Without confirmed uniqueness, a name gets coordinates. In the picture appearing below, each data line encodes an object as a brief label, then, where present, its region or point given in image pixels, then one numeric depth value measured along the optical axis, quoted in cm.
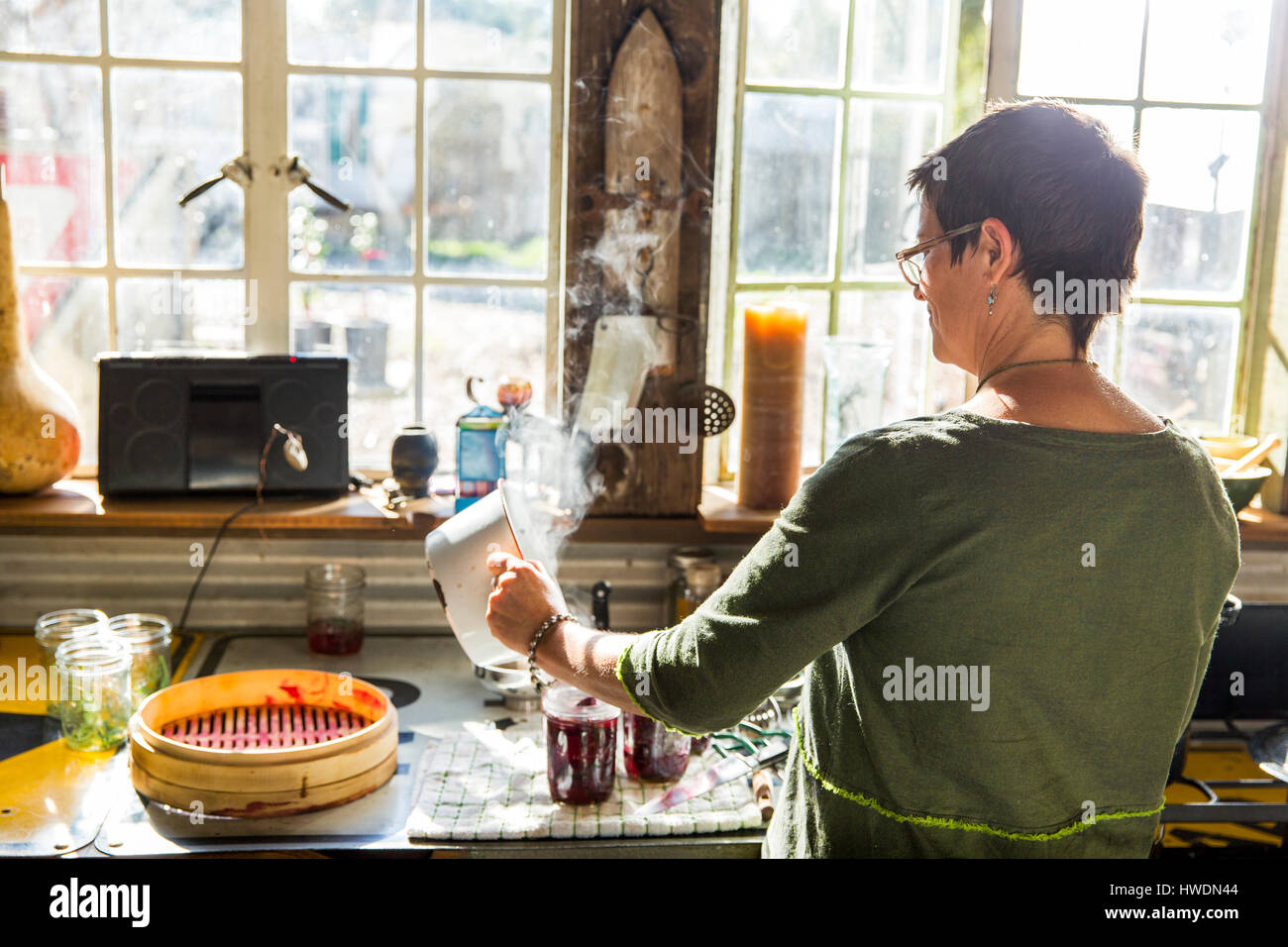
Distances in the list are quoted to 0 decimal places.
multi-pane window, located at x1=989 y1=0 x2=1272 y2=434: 242
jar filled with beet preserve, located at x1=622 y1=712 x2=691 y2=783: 176
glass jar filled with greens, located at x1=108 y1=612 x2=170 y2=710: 195
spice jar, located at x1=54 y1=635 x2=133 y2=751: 183
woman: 106
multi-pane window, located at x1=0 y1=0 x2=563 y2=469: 236
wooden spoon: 233
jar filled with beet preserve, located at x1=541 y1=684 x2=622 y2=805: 169
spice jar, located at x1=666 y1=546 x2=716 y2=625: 227
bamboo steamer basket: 161
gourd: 221
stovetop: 158
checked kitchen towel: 163
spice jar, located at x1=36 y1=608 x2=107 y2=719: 193
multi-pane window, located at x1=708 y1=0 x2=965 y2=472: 245
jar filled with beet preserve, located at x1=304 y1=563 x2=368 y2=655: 224
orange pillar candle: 226
